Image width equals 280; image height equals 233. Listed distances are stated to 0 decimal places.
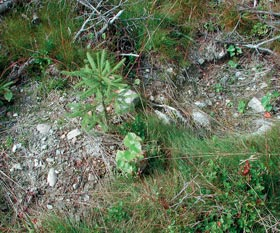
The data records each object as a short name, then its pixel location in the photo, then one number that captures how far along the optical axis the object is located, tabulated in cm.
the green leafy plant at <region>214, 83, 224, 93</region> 322
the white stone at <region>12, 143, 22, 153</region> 272
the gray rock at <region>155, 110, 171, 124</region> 283
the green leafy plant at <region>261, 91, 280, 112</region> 296
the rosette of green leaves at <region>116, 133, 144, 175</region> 248
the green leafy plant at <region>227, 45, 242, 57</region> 334
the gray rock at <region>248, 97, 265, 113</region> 300
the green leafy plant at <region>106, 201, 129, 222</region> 235
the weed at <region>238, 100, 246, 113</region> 303
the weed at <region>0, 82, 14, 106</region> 290
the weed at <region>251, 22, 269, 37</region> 335
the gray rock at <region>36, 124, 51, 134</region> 279
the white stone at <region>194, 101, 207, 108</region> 308
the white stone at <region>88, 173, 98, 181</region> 259
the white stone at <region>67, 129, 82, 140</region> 275
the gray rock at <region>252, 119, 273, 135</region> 272
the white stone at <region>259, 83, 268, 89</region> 315
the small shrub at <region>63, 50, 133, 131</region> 240
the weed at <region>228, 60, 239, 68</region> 334
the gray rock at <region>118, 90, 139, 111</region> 253
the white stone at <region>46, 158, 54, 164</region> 266
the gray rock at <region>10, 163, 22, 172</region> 264
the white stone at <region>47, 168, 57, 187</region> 258
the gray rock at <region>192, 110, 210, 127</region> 293
